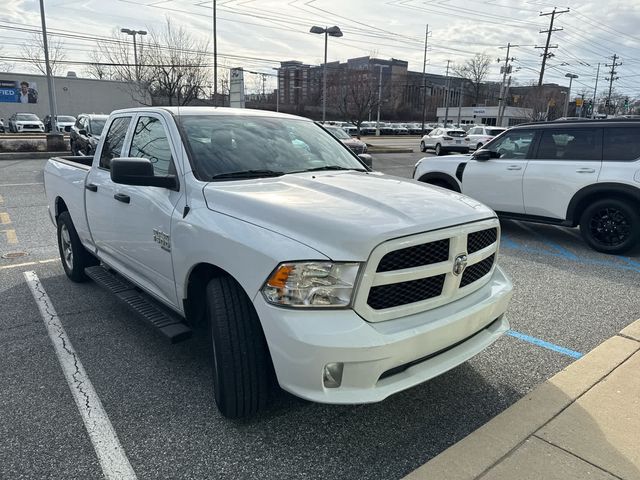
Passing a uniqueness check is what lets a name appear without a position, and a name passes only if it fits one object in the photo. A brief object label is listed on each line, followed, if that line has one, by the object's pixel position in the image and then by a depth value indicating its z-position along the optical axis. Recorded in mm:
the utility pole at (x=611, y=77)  74744
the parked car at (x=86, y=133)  14520
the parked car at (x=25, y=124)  34366
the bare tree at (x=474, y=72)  74750
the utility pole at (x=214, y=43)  26672
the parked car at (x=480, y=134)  28422
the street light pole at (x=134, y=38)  33388
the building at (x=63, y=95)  45969
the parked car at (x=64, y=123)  33069
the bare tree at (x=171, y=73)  30938
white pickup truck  2365
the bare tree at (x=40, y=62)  40700
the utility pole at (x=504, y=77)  55625
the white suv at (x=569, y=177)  6602
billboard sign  45594
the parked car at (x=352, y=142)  20116
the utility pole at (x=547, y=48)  52675
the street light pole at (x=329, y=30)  27172
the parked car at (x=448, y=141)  28422
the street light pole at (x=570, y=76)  56597
